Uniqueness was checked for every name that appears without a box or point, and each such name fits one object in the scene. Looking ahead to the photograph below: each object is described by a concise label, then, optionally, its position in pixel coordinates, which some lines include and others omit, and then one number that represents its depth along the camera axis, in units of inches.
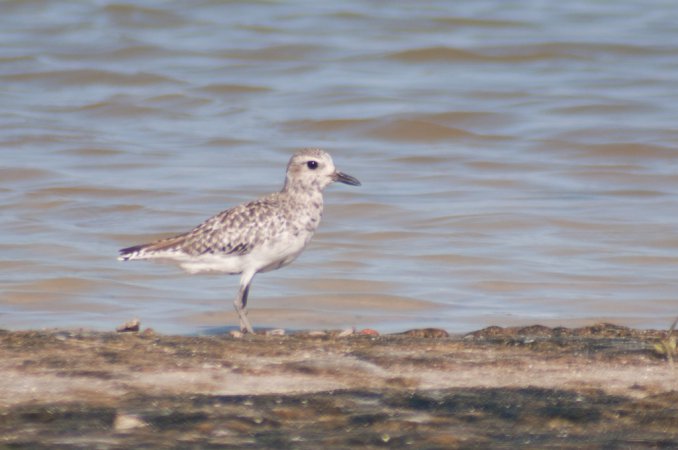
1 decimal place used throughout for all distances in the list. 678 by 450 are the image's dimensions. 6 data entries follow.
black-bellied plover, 664.4
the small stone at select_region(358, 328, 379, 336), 547.1
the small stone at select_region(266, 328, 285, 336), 567.5
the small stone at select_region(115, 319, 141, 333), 595.8
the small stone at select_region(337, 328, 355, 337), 539.5
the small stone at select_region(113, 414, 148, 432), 398.3
